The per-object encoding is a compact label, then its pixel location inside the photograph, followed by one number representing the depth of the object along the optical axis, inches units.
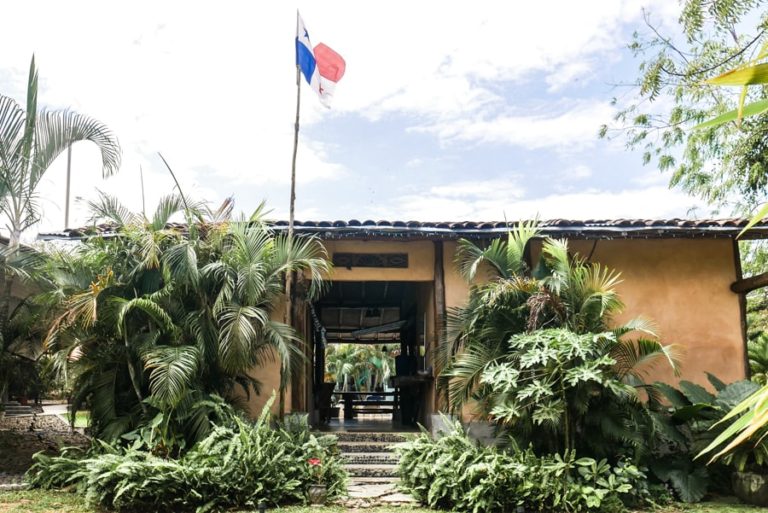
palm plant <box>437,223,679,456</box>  294.4
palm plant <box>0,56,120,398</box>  337.4
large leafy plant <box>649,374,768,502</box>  296.7
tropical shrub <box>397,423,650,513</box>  271.4
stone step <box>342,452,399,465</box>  350.6
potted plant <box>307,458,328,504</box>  281.1
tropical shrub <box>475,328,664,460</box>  284.1
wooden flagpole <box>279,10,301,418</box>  341.4
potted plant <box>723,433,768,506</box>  285.0
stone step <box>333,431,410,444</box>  376.2
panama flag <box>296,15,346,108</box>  338.0
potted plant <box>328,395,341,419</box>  712.7
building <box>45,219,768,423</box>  357.7
